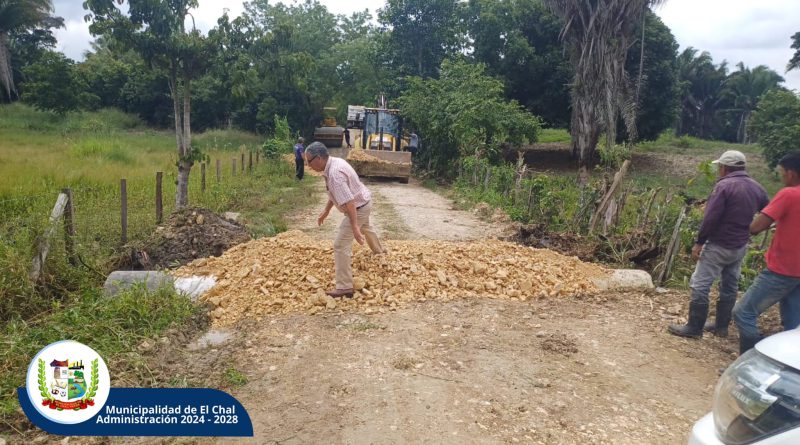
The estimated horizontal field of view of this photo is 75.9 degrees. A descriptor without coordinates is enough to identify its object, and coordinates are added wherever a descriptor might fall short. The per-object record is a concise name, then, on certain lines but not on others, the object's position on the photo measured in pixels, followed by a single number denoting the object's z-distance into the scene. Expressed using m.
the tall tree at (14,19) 29.70
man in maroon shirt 4.10
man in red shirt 3.61
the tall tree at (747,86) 46.59
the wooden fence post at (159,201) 7.53
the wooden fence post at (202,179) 10.38
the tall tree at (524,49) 23.06
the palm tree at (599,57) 15.34
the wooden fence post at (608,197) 7.46
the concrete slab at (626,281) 5.79
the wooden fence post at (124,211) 6.54
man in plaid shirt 4.70
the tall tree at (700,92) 47.44
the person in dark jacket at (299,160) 15.32
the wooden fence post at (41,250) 4.82
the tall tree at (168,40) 7.23
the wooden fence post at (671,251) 6.12
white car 1.50
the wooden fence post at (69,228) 5.41
